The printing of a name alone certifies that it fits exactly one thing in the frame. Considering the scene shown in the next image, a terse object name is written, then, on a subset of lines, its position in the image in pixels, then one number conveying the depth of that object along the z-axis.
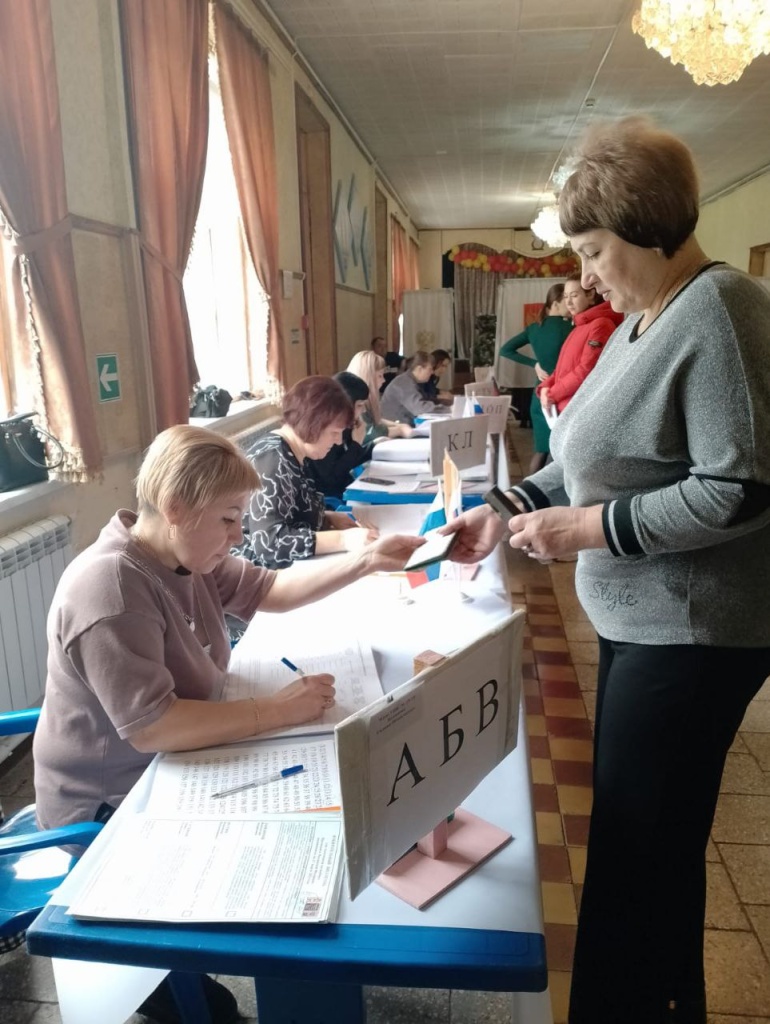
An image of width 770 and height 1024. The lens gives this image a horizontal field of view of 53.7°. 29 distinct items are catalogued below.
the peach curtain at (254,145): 4.05
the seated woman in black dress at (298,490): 2.24
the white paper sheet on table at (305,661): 1.27
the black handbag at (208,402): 4.14
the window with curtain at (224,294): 4.59
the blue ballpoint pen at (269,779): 1.03
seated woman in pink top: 1.13
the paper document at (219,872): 0.81
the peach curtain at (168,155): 2.97
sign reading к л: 2.94
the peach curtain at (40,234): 2.17
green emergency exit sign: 2.82
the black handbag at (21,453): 2.35
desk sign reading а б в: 0.73
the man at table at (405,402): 6.05
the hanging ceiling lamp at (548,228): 8.56
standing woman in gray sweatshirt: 1.00
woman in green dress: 5.49
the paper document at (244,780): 0.99
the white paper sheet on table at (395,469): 3.56
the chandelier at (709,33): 2.94
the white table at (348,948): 0.77
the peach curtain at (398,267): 12.08
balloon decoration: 15.38
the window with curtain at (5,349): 2.26
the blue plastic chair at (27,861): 1.12
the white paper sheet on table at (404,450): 4.04
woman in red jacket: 3.74
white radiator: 2.22
